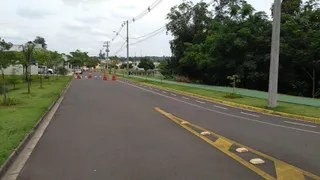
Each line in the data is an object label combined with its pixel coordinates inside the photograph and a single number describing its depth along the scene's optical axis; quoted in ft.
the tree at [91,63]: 311.55
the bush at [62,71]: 150.52
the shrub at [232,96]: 49.04
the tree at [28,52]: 64.67
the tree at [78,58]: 238.44
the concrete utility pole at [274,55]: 36.65
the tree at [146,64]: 256.70
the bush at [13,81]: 78.03
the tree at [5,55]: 77.50
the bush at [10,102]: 37.57
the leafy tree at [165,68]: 125.31
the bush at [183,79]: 102.89
